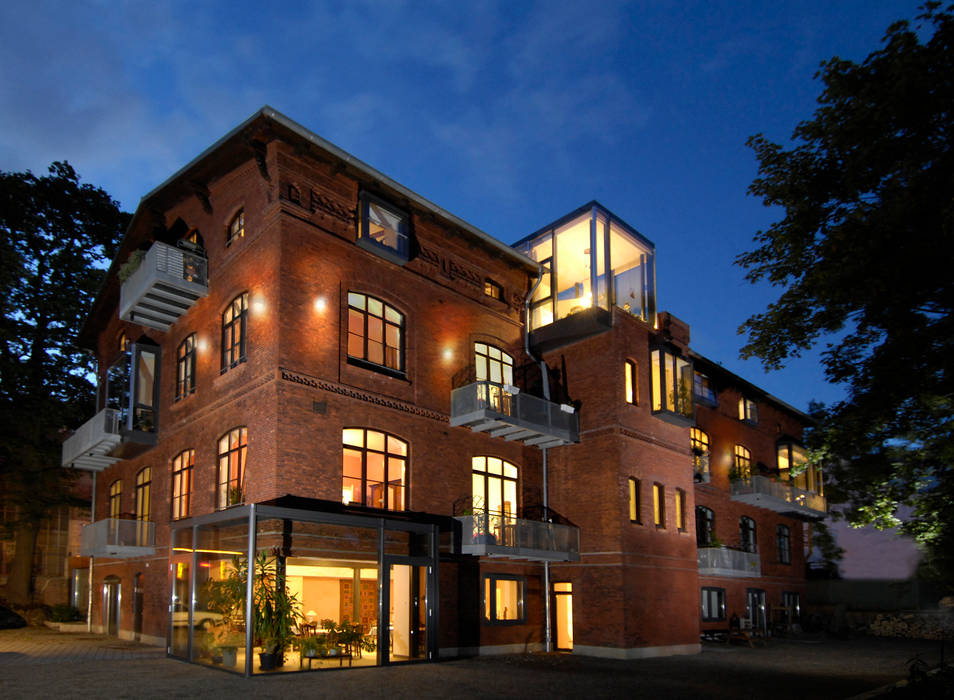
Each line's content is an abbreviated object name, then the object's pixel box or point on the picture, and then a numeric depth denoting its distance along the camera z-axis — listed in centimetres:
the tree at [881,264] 986
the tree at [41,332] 2800
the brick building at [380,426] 1736
